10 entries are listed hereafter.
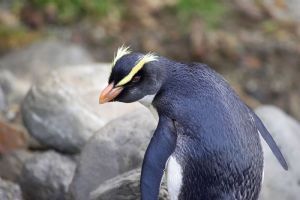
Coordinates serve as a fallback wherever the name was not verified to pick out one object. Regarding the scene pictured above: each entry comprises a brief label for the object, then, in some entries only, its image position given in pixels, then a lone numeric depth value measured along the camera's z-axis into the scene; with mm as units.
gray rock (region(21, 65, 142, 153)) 10742
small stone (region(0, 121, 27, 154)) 11734
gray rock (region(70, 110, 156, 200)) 9469
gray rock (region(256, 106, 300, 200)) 9719
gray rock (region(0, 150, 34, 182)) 11180
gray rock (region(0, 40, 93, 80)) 14078
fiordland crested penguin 7797
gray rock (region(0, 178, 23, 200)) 9552
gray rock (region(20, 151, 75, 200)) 10297
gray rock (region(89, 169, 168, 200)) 8633
